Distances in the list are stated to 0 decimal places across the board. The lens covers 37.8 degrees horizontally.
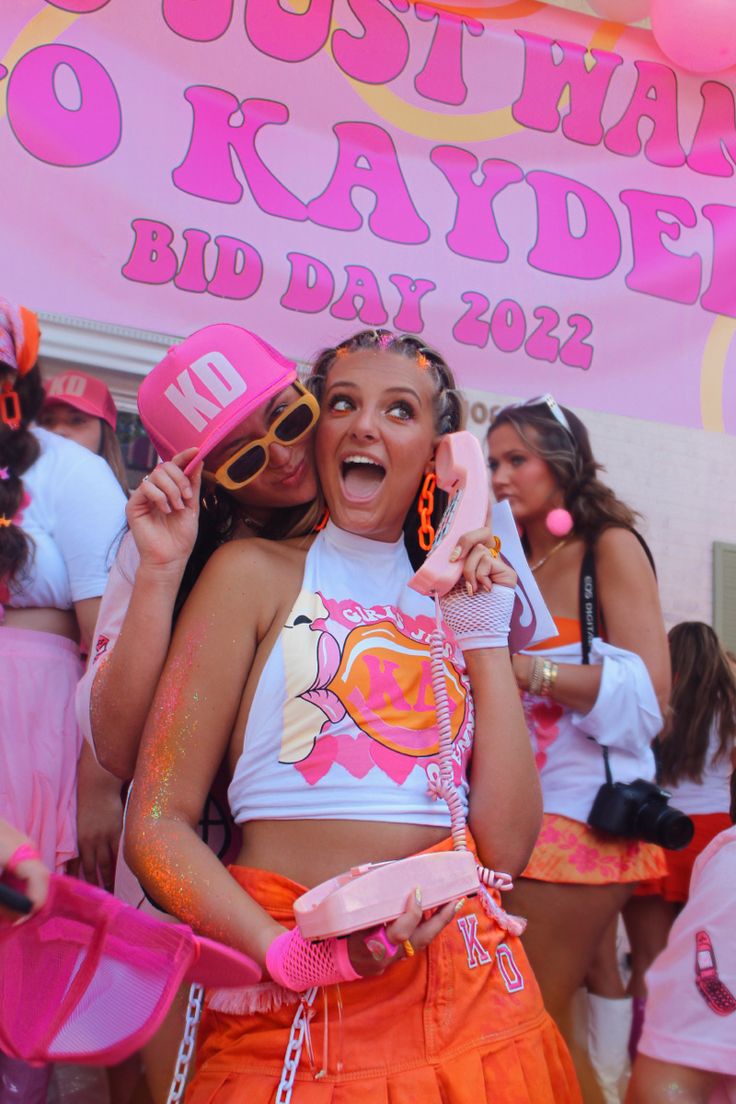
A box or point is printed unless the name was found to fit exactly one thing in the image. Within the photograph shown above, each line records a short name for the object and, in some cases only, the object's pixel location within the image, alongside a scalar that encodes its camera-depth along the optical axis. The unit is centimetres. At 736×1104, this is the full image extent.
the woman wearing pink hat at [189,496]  172
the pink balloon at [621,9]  327
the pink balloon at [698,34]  315
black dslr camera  244
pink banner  276
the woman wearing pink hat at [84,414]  312
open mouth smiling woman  149
